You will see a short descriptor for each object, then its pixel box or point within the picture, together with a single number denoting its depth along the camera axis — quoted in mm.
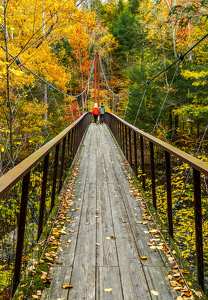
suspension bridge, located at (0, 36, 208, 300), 1820
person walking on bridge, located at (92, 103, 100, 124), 16339
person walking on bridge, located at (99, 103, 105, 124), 15950
